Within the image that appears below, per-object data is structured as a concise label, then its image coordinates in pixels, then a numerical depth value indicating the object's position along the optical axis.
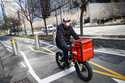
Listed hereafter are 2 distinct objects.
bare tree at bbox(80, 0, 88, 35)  15.22
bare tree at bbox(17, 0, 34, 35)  29.19
